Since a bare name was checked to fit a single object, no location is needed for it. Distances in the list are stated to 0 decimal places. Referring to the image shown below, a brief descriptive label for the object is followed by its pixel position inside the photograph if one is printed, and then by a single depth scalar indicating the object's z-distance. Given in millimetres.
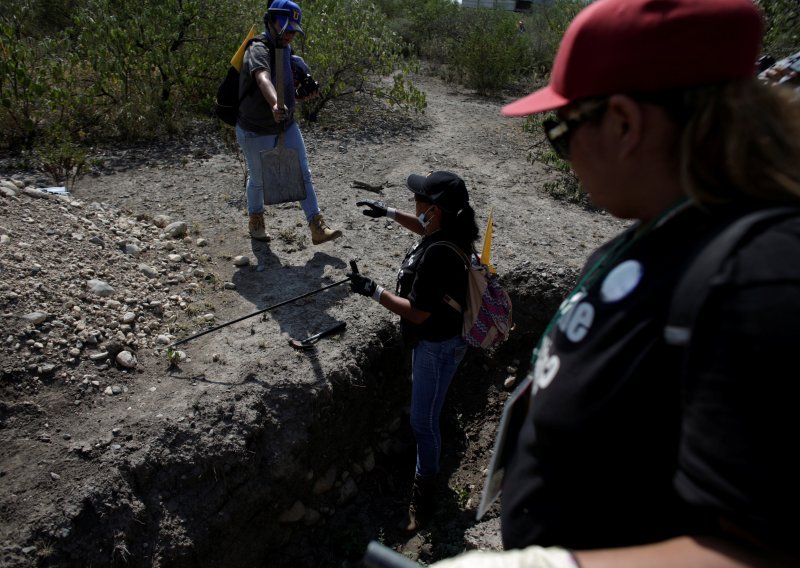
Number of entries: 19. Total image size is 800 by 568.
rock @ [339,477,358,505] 3524
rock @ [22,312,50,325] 3126
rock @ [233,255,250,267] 4254
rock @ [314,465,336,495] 3391
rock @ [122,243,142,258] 4027
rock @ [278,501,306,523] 3207
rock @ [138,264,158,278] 3871
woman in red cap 646
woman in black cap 2629
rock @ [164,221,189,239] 4453
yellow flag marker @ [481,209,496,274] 2831
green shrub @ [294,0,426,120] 7785
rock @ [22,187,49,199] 4151
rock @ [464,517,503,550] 3145
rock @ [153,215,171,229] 4602
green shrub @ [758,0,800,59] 5523
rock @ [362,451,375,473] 3715
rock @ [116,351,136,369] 3190
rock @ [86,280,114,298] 3515
